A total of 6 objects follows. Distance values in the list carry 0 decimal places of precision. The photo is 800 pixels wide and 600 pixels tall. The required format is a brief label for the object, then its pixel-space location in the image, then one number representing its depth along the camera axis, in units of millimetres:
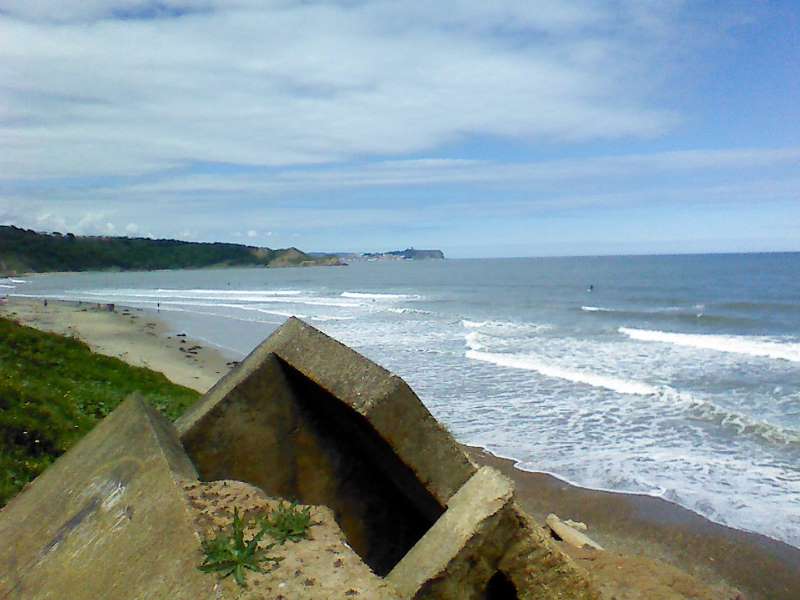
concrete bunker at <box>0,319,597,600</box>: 2646
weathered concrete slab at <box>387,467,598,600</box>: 3041
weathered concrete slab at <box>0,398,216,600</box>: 2537
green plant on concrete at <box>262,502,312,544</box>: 2730
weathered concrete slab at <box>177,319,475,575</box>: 4070
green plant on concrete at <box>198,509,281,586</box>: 2389
